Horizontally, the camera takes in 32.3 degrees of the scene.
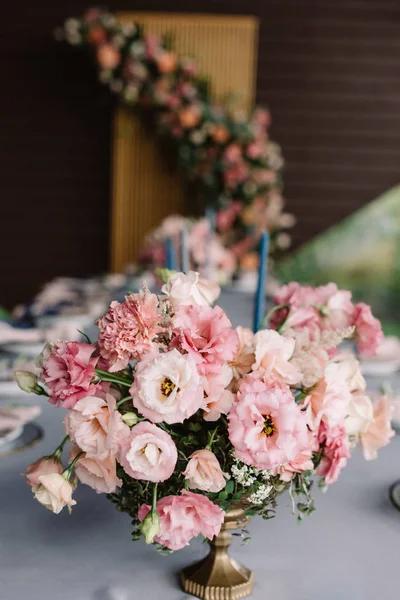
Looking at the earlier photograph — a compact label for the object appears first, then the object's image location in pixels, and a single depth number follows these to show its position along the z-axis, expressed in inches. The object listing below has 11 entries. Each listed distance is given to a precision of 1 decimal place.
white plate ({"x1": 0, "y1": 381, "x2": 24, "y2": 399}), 69.4
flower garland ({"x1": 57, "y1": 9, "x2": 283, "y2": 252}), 195.2
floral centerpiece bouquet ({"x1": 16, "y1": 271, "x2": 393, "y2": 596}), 29.2
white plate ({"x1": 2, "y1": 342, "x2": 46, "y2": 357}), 88.9
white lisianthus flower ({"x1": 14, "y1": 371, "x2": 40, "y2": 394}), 32.4
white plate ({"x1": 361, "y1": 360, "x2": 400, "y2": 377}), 83.0
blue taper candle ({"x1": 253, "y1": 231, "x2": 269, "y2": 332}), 43.8
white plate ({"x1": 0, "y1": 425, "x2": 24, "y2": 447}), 53.0
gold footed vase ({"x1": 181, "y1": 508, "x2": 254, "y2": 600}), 33.4
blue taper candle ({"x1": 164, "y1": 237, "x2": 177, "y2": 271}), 63.7
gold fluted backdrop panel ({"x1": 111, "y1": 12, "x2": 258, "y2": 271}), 207.2
